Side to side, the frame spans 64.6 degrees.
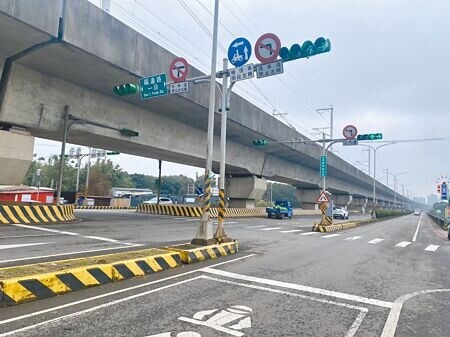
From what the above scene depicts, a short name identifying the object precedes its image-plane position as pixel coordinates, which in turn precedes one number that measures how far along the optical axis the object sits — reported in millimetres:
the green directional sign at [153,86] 14156
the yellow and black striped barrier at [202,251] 9109
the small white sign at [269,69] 11369
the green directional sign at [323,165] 25359
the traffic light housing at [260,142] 27644
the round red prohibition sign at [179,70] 14172
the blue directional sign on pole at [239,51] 12117
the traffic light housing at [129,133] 19031
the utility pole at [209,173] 11133
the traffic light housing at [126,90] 13875
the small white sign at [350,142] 24998
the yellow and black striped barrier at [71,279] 5320
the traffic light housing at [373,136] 23875
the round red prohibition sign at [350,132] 25203
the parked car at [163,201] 51441
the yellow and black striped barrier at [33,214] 16109
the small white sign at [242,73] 11828
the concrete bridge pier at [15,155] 14433
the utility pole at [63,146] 16531
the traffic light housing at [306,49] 10477
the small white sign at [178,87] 13805
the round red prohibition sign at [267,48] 11375
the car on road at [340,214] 46516
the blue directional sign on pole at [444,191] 54750
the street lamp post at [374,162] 54700
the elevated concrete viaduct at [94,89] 12375
